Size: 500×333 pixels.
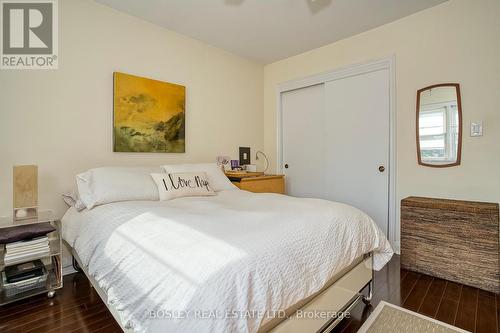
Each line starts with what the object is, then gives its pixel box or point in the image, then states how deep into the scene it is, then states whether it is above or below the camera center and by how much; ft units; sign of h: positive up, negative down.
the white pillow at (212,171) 8.21 -0.24
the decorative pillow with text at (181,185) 7.04 -0.60
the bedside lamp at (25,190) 6.15 -0.65
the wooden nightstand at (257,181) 9.79 -0.68
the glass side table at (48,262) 5.55 -2.43
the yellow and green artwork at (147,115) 8.13 +1.74
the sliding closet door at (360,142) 9.36 +0.91
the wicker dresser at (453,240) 6.37 -2.06
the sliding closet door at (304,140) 11.44 +1.20
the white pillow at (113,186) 6.18 -0.56
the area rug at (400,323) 4.91 -3.21
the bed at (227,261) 2.78 -1.37
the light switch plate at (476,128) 7.27 +1.09
